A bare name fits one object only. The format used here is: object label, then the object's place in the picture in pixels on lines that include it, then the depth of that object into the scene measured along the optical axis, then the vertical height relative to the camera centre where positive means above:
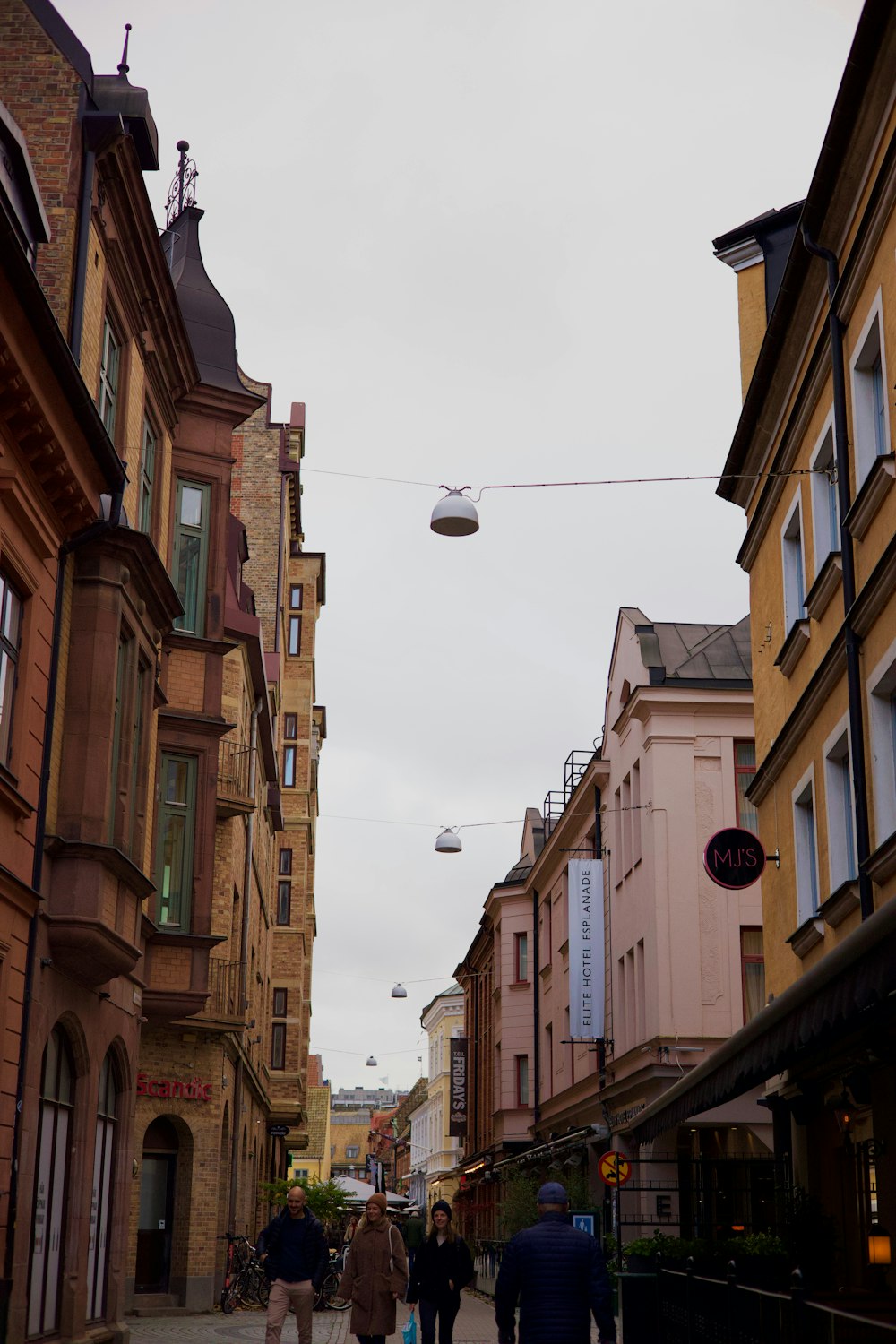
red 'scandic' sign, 26.95 +0.86
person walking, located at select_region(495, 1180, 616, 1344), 9.14 -0.76
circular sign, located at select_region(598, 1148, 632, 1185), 25.80 -0.35
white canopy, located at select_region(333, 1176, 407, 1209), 45.66 -1.25
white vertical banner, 35.38 +4.18
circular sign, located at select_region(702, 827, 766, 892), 19.48 +3.34
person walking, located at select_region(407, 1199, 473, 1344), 15.10 -1.18
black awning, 9.12 +0.83
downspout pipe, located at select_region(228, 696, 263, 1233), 31.42 +3.70
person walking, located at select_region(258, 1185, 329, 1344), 14.64 -1.01
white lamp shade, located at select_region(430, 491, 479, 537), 17.61 +6.56
